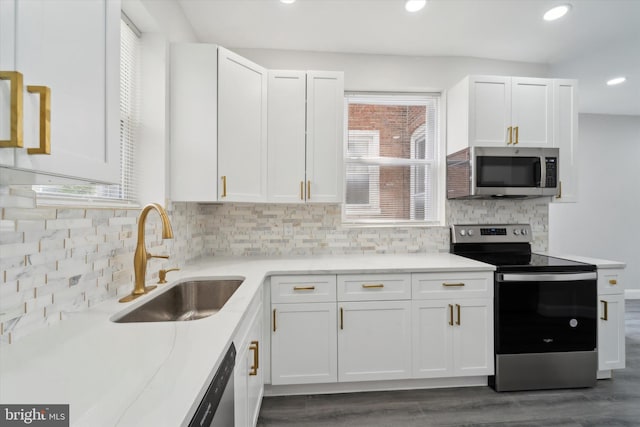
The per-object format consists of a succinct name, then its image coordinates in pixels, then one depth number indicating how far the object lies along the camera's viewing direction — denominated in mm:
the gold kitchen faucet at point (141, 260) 1381
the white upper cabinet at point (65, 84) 521
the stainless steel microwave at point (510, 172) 2342
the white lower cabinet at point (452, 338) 2070
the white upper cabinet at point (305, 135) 2266
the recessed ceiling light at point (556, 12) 2021
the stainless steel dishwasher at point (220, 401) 680
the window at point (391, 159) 2746
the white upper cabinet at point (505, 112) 2379
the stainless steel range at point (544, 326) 2064
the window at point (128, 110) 1605
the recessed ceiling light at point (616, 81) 3193
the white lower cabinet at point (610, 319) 2189
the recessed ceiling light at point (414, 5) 1978
